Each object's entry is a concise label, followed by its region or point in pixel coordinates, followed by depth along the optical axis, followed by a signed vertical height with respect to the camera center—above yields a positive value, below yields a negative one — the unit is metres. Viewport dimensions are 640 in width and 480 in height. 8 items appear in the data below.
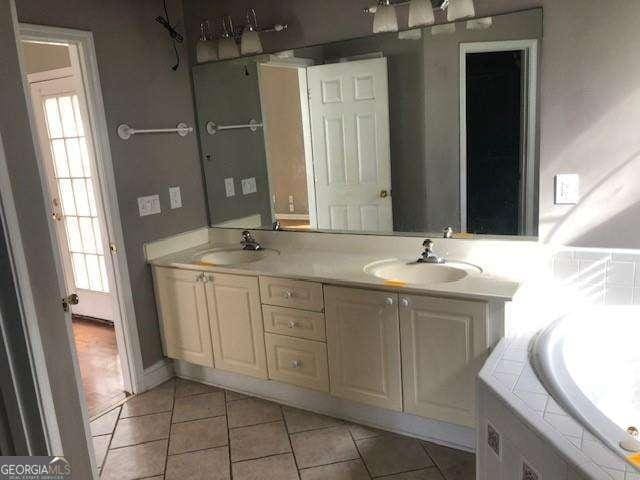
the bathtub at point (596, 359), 1.66 -0.82
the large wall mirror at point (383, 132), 2.33 +0.03
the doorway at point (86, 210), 2.71 -0.36
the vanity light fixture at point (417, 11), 2.29 +0.56
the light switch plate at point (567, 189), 2.20 -0.27
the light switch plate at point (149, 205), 2.95 -0.29
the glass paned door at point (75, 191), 4.05 -0.25
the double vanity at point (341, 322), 2.14 -0.83
